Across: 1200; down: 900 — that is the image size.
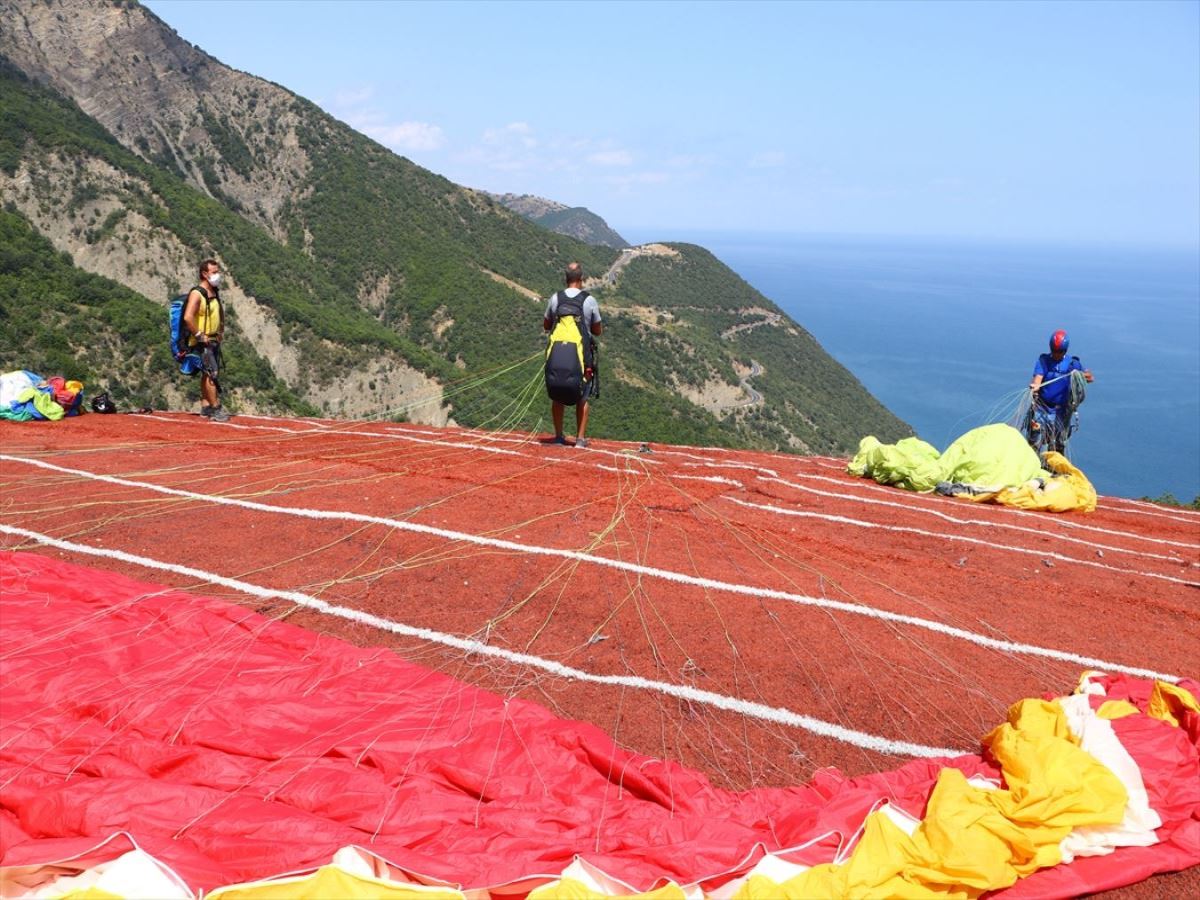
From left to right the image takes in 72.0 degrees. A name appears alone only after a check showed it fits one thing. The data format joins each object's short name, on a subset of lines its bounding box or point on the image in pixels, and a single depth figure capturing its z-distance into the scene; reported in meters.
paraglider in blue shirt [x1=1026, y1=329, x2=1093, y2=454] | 9.79
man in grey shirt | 8.00
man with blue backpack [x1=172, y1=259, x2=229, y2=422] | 9.83
